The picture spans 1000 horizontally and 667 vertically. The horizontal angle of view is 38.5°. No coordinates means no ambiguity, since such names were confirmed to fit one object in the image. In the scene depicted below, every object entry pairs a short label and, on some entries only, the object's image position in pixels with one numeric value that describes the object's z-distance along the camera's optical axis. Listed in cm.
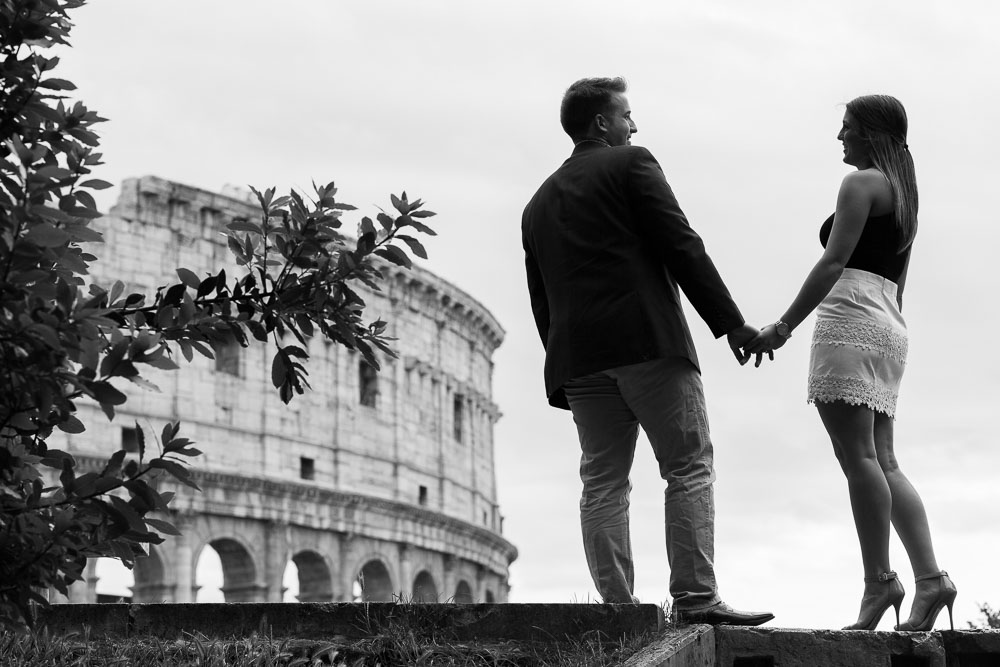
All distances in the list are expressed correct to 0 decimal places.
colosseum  3772
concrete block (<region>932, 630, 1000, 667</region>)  535
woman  572
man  539
